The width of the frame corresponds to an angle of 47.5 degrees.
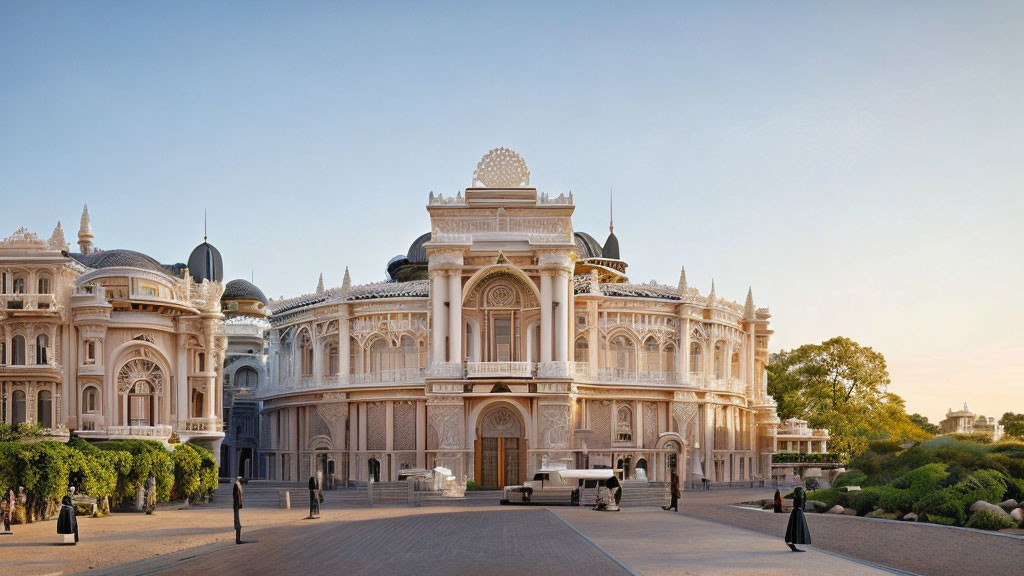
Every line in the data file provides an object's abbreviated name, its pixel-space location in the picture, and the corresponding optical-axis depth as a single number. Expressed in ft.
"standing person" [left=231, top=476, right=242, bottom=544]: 118.52
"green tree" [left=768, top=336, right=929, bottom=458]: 312.29
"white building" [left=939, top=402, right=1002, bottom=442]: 463.13
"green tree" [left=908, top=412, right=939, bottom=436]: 459.73
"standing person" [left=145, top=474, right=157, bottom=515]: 172.76
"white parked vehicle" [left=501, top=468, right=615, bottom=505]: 187.11
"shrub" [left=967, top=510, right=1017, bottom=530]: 121.60
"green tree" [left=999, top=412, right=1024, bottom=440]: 322.96
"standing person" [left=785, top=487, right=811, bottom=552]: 108.27
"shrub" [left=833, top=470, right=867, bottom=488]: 171.73
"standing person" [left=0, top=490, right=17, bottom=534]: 135.03
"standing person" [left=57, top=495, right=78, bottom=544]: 116.98
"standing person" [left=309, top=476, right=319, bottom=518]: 156.46
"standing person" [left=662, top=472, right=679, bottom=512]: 173.27
